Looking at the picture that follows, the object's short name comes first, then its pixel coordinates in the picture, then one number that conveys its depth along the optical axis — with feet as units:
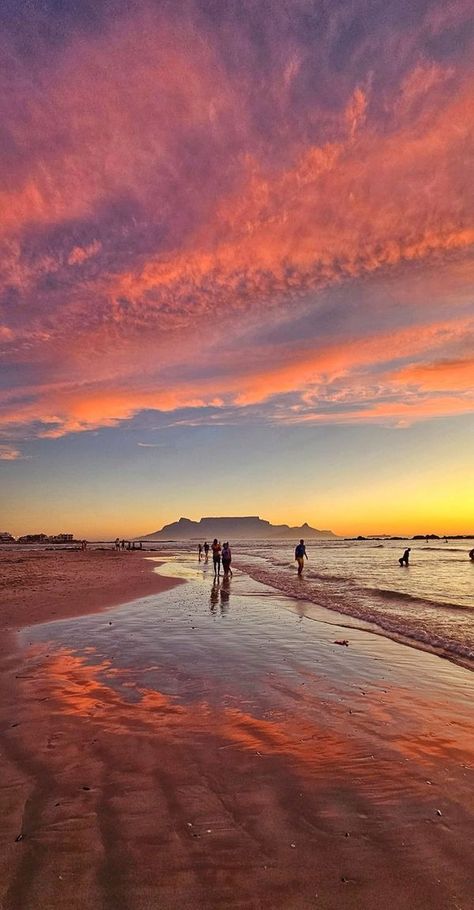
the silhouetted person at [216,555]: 109.40
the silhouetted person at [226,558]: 109.40
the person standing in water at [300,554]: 116.88
